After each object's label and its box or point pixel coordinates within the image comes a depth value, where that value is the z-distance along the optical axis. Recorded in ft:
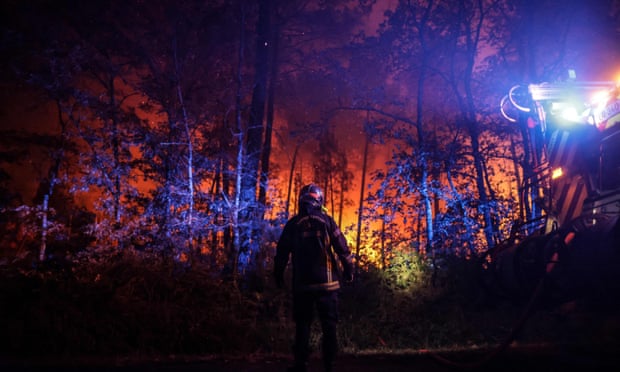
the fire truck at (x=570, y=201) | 15.15
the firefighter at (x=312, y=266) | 15.48
